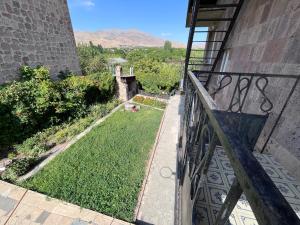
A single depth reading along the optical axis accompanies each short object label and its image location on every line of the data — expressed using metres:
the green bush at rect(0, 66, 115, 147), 5.05
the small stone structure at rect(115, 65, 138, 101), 11.69
